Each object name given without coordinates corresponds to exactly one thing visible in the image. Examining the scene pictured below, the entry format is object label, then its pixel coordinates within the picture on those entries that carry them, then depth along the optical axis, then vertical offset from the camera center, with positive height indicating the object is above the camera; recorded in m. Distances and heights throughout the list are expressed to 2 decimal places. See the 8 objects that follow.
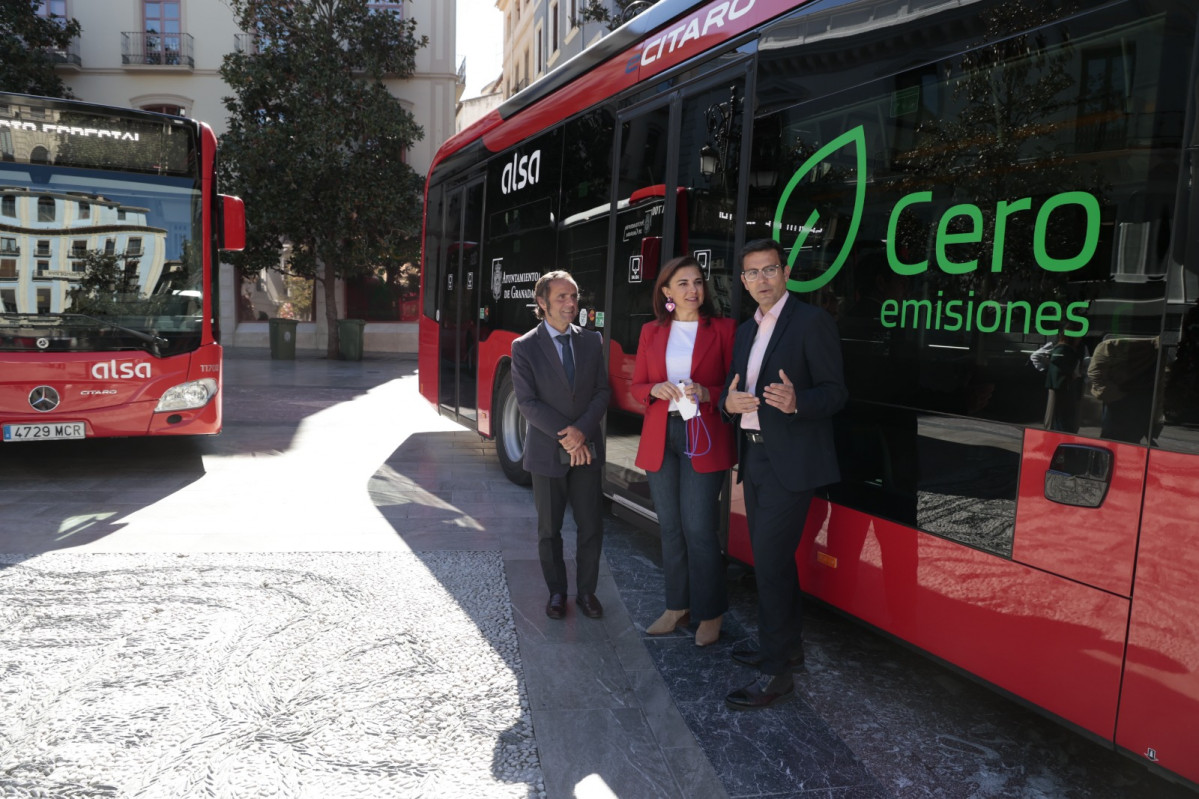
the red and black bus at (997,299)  2.36 +0.06
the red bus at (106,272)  6.85 +0.10
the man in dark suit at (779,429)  3.21 -0.44
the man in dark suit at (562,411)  4.10 -0.51
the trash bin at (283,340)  20.66 -1.14
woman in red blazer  3.75 -0.50
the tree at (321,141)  19.48 +3.39
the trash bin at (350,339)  21.52 -1.12
